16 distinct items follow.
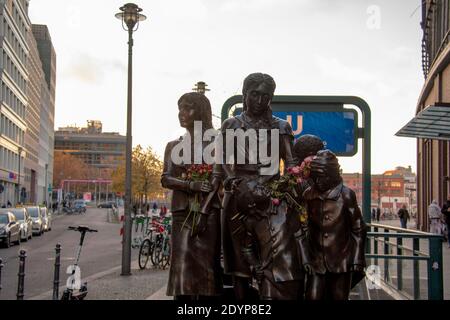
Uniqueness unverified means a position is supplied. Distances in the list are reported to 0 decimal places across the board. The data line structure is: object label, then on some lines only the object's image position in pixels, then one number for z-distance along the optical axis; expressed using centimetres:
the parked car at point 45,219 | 3573
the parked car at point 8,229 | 2404
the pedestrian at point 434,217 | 2375
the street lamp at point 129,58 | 1591
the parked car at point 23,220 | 2772
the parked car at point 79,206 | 7744
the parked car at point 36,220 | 3303
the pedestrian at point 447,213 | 2202
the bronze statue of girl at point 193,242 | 591
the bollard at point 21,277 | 932
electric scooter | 963
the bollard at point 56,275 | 972
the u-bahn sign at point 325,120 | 1016
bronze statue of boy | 516
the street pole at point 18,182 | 6932
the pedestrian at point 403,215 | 3545
